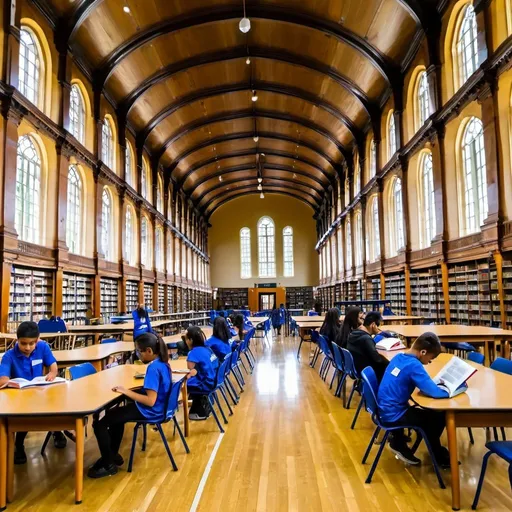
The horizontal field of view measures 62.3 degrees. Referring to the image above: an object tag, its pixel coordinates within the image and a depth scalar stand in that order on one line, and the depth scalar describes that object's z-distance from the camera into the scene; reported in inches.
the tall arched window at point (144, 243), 665.0
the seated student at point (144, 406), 118.0
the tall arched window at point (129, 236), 612.2
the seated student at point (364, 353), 156.1
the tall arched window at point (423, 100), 441.4
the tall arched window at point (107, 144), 526.0
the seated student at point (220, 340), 197.2
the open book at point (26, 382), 120.5
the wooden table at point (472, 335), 218.4
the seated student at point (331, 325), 252.3
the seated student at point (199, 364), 161.5
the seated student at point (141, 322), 267.7
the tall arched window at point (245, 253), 1190.1
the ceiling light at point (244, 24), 365.3
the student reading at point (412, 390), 104.5
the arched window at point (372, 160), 619.2
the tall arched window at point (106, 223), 529.0
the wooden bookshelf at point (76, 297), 425.7
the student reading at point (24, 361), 131.2
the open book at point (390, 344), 179.5
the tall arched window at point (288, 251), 1186.6
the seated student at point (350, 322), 194.2
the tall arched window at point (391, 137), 543.5
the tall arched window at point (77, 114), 443.8
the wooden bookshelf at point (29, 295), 338.3
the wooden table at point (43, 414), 97.1
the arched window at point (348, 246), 776.3
